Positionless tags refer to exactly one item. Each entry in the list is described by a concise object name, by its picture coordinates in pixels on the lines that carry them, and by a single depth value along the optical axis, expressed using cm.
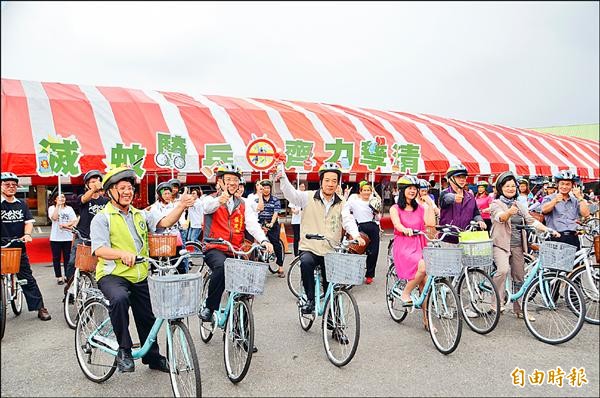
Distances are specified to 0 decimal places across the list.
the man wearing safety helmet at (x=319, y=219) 479
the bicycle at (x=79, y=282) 517
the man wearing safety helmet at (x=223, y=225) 440
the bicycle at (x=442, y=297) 442
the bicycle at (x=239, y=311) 383
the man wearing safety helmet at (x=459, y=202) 562
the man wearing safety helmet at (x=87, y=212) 615
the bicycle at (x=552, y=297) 455
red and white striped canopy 1224
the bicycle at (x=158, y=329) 321
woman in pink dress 505
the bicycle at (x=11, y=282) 491
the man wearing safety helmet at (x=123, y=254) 354
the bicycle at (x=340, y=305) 416
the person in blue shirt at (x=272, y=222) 879
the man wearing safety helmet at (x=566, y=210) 574
